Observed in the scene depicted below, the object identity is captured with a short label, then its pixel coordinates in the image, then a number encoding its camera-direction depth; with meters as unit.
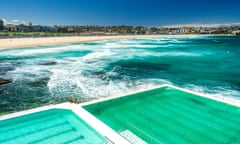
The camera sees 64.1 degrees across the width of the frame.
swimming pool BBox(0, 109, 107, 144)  5.05
